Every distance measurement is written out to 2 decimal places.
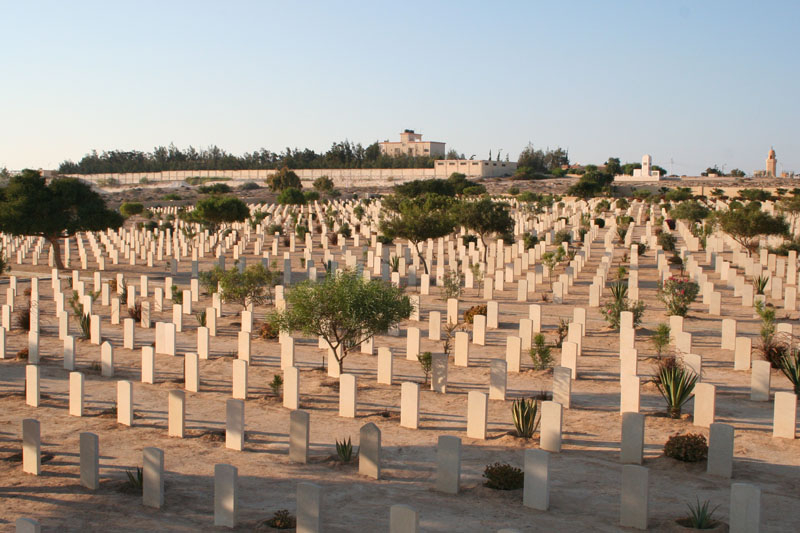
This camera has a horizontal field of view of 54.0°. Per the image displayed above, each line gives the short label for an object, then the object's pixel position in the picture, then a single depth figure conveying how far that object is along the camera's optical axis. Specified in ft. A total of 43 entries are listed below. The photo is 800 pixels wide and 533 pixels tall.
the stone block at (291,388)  35.83
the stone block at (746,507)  21.62
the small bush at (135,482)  26.33
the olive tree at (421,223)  78.07
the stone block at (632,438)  28.37
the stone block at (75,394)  34.96
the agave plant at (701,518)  22.54
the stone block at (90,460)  26.32
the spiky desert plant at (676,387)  34.58
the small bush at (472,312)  55.93
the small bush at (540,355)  42.14
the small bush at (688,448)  28.22
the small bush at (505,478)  26.14
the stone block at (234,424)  30.30
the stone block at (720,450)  26.81
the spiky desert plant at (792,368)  38.11
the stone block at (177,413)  32.12
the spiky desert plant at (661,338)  44.01
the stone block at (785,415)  30.89
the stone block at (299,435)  28.84
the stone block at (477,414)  31.32
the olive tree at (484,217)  88.99
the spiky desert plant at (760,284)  67.26
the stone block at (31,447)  27.84
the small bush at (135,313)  57.36
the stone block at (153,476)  24.73
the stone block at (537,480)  24.11
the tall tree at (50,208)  83.66
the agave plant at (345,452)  28.89
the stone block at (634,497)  22.79
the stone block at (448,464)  25.62
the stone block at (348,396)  34.53
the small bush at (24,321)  55.26
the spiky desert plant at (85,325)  51.93
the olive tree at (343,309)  38.78
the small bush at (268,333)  51.11
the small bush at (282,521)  23.02
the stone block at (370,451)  27.17
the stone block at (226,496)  23.09
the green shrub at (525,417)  31.22
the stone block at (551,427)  29.60
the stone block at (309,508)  21.76
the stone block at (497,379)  37.29
